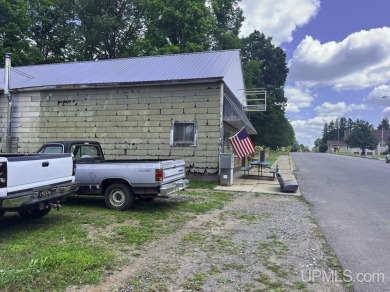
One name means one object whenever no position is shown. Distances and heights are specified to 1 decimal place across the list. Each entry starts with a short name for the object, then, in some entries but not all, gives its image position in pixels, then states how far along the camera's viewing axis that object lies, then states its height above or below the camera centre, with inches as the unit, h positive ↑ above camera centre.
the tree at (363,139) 3462.1 +140.9
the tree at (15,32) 1222.9 +438.8
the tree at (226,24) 1349.7 +595.5
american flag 524.1 +8.3
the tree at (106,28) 1502.2 +570.2
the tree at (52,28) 1483.8 +563.0
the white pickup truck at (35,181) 199.5 -28.4
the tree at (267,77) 1500.2 +373.7
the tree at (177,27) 1187.3 +472.5
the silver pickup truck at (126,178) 298.5 -33.3
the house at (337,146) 4781.0 +76.8
